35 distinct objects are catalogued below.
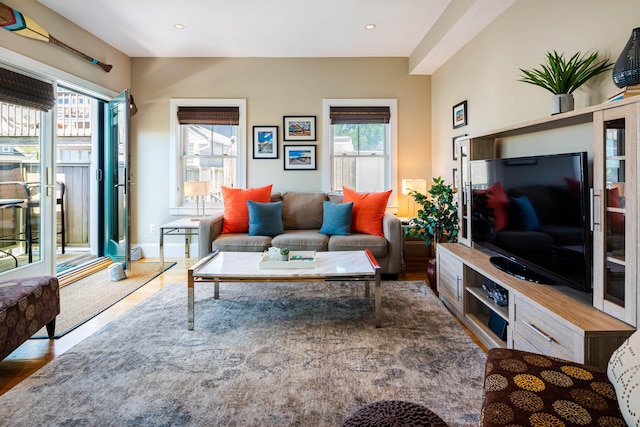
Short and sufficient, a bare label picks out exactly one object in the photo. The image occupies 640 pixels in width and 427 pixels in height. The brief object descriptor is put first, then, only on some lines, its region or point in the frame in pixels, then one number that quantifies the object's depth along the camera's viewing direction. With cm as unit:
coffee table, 231
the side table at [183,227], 386
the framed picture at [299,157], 458
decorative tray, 248
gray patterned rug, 152
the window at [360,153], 457
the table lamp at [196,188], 417
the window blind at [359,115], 453
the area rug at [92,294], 256
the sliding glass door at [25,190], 298
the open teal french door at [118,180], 381
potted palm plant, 186
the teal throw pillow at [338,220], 378
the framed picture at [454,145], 386
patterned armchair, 93
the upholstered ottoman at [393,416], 98
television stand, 131
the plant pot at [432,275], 326
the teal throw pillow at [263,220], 378
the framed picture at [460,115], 357
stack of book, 143
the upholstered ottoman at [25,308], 175
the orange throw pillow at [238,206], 389
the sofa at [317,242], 352
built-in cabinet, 130
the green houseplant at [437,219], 325
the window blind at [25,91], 281
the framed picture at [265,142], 457
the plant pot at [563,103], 189
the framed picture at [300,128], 455
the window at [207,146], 455
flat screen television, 163
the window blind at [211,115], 455
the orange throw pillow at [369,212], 379
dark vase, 147
